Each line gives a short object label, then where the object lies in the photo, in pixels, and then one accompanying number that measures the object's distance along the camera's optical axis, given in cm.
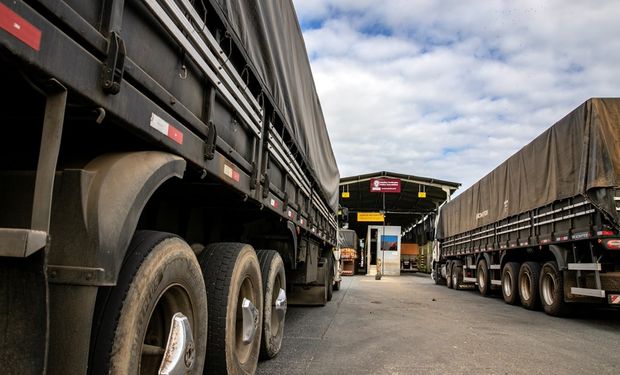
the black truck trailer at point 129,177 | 146
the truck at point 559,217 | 750
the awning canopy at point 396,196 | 2867
